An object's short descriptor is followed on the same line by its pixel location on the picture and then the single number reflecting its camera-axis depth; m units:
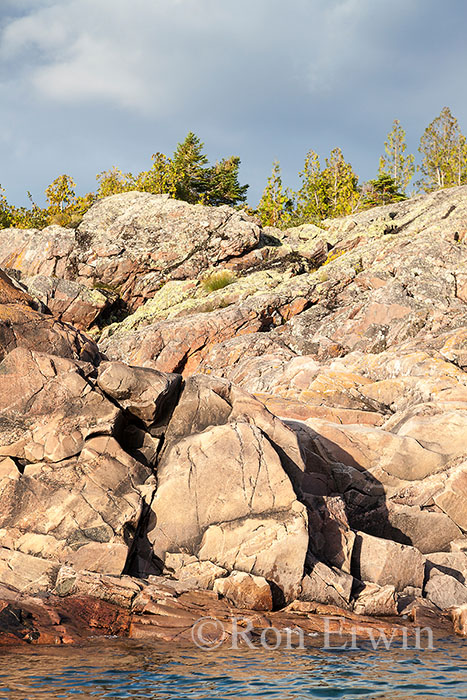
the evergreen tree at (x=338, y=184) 77.07
